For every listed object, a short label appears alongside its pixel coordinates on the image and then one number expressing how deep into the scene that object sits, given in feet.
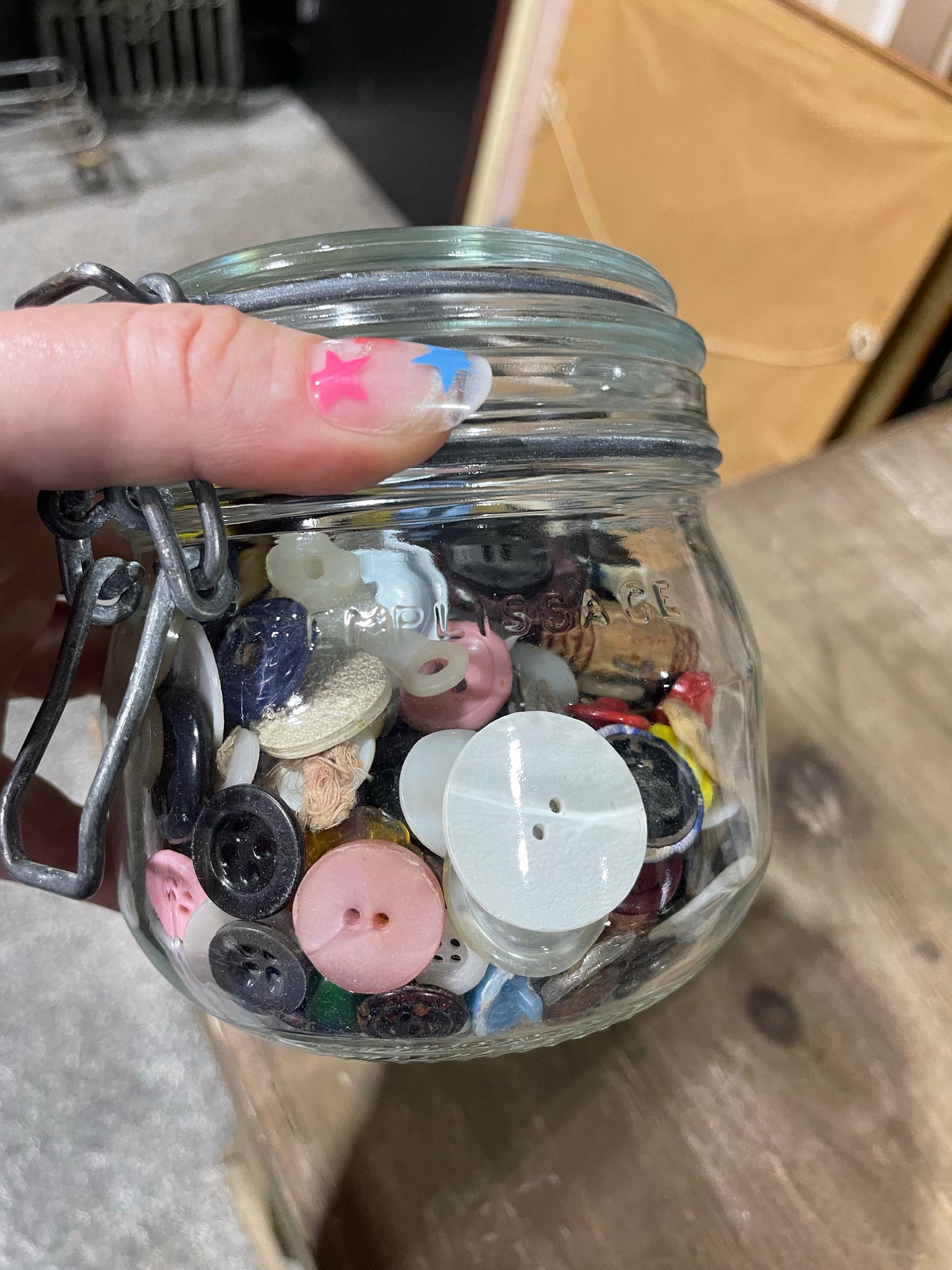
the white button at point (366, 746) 0.96
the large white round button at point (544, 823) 0.93
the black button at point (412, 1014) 0.98
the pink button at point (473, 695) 1.00
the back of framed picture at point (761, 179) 2.33
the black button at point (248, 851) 0.94
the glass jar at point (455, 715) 0.95
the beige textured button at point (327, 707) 0.95
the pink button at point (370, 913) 0.93
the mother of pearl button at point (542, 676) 1.03
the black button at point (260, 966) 0.97
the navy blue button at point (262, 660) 0.99
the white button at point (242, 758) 0.98
